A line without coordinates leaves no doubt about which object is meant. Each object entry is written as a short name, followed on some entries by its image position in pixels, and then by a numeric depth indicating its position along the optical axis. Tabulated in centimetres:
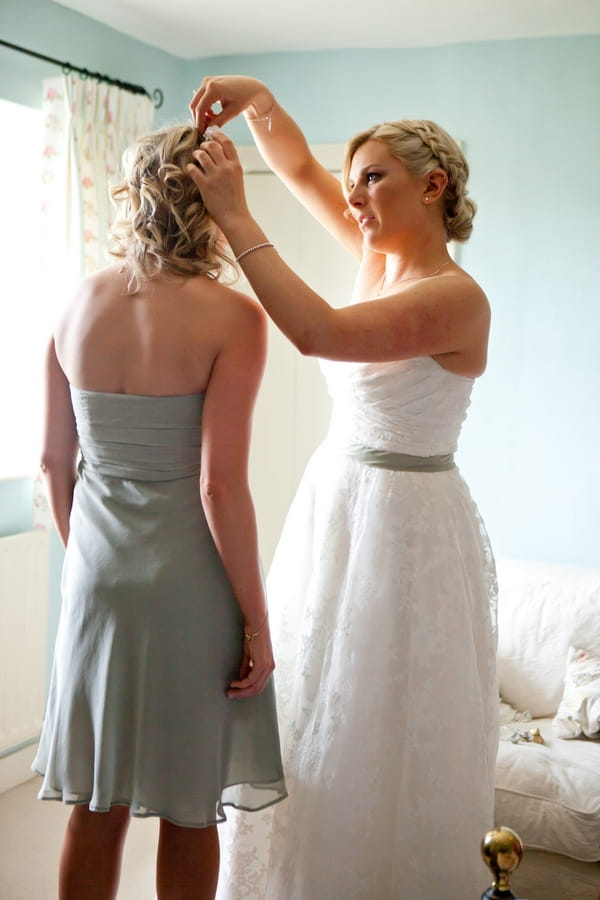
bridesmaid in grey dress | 165
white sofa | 253
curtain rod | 317
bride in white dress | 192
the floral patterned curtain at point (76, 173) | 333
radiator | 328
